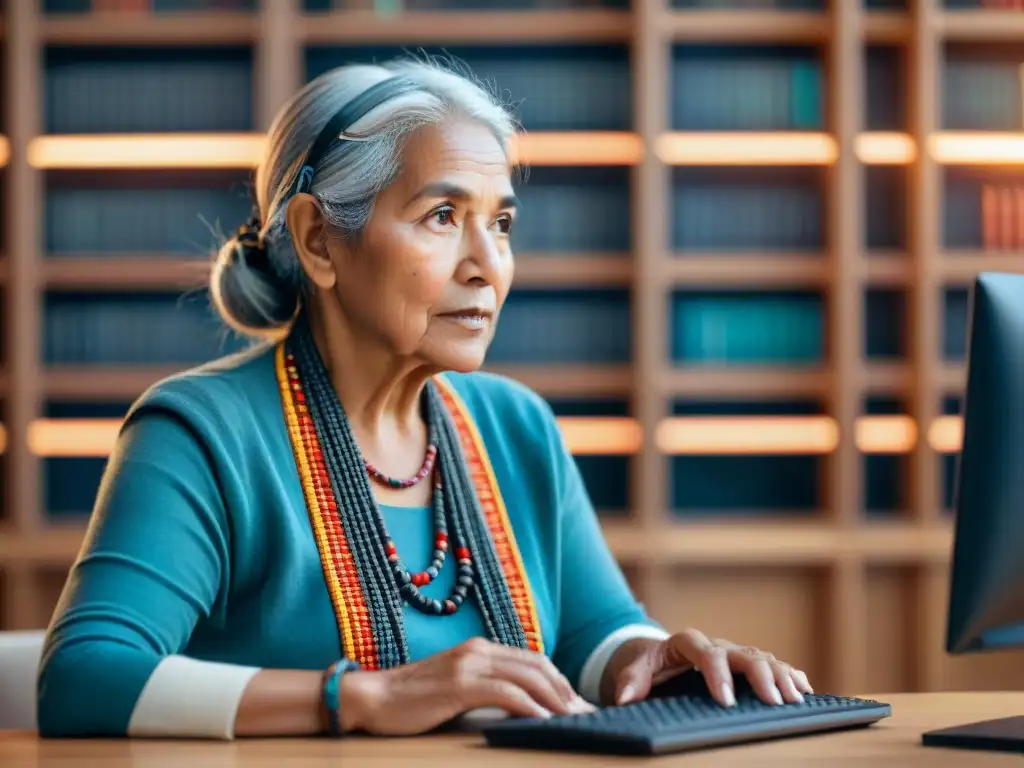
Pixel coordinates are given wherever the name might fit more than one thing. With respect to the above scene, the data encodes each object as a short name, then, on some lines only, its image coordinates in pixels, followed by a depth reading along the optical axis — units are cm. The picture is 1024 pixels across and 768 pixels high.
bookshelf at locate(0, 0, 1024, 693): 374
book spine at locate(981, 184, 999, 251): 391
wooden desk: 186
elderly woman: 195
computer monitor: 188
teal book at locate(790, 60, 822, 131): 387
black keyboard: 187
